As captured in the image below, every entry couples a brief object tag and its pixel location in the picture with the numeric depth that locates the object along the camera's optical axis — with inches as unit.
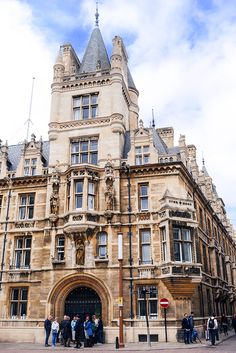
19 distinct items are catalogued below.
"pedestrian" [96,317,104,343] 917.2
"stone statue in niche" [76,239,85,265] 1024.9
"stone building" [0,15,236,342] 983.0
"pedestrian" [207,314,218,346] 859.6
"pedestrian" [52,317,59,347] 899.0
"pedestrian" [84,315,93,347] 863.1
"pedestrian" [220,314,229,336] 1192.7
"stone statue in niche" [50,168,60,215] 1091.3
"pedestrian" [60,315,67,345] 892.6
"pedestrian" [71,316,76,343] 902.4
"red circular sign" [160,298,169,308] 885.5
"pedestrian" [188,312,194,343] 874.8
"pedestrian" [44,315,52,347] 908.1
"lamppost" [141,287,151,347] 832.3
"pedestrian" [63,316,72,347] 885.2
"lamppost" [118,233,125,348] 855.7
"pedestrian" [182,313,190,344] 866.1
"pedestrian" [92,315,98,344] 896.9
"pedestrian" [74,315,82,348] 849.7
